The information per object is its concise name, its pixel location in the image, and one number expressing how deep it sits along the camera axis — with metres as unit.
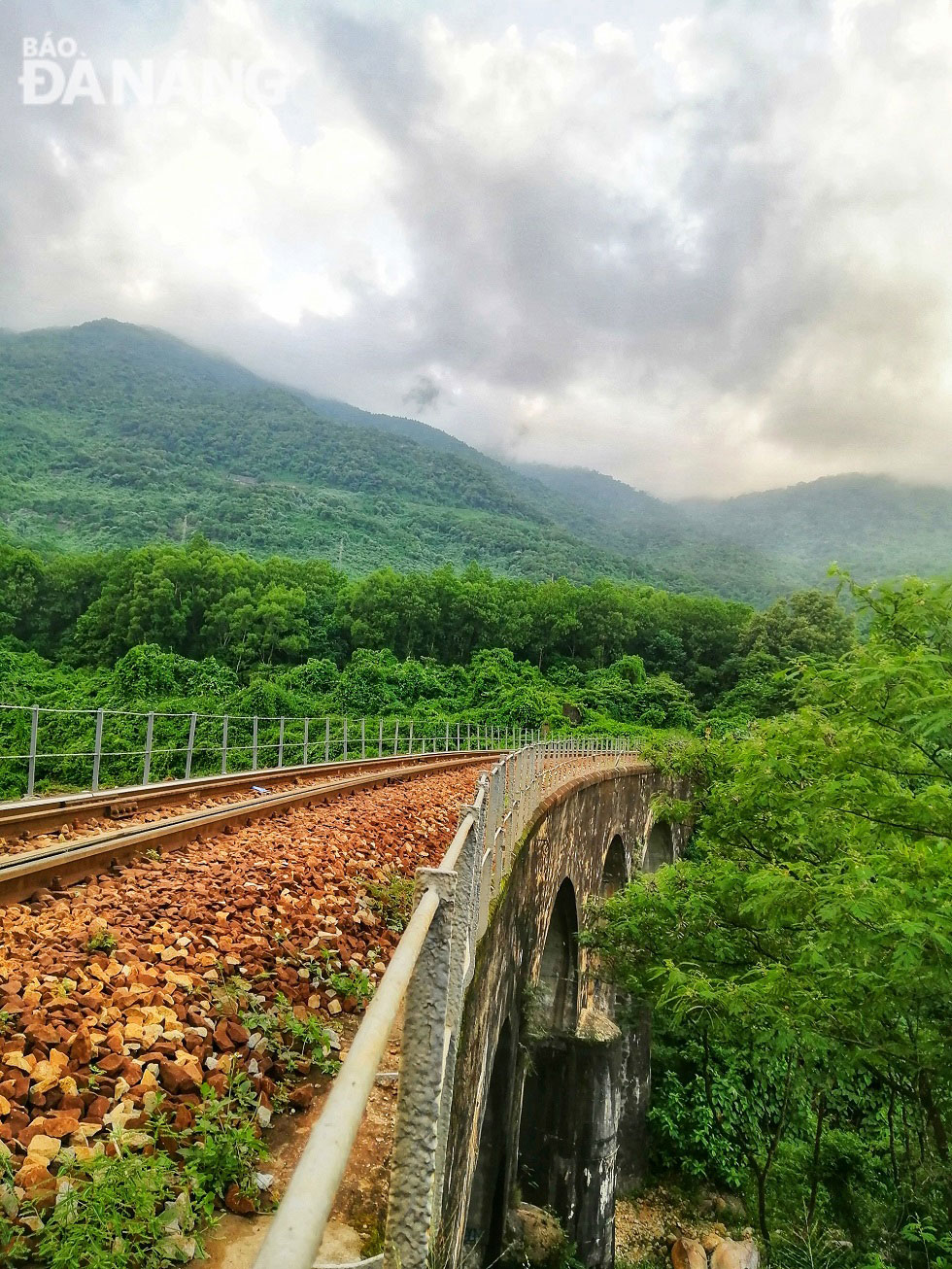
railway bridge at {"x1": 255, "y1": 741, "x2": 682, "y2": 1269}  1.46
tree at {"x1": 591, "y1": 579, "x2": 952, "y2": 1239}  5.94
